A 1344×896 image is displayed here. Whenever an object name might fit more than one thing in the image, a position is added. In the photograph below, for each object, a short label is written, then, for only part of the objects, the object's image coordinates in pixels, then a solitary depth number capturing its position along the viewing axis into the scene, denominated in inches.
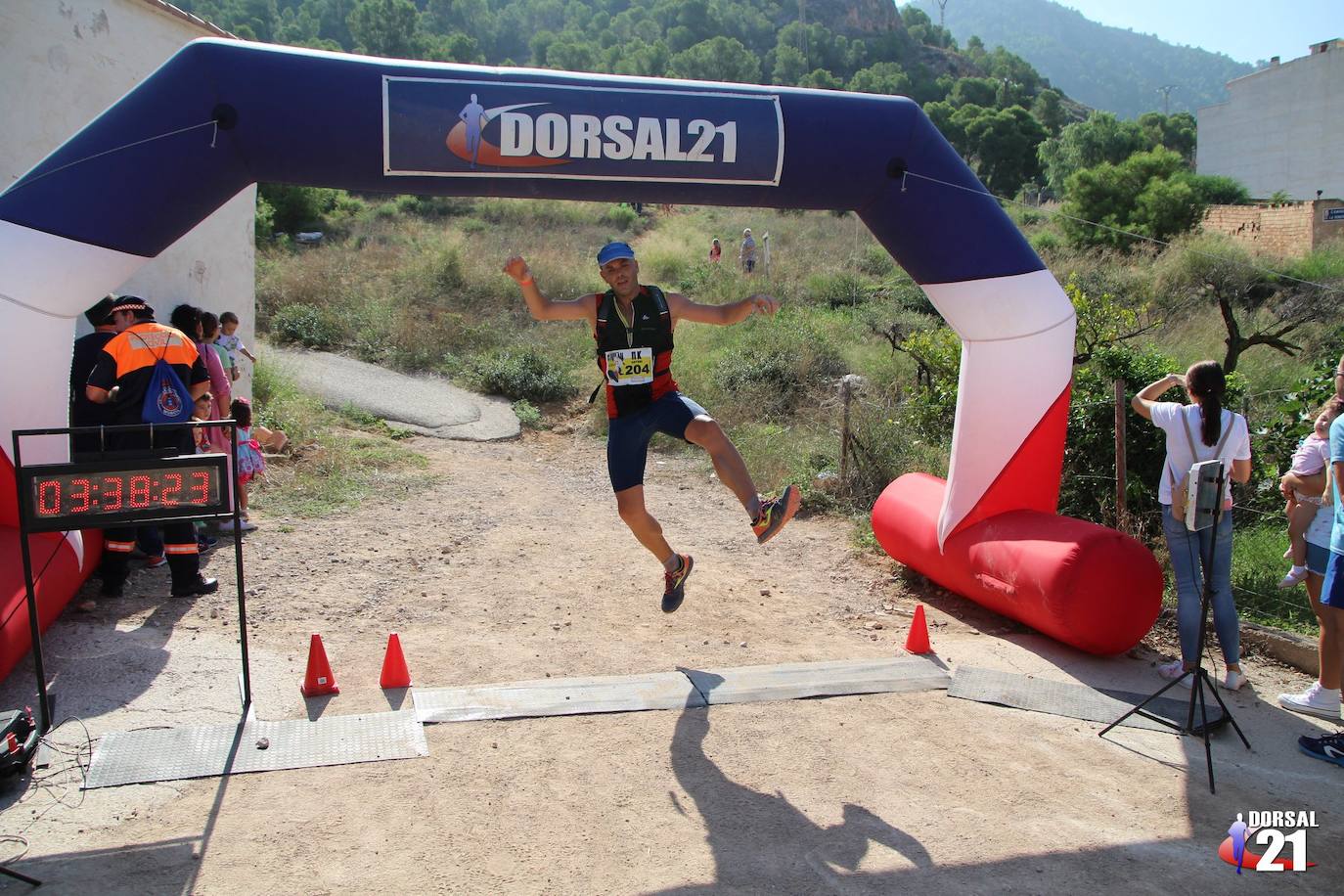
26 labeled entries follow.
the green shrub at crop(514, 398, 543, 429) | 553.9
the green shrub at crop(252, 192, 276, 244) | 941.2
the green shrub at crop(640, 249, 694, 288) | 855.1
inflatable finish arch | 213.2
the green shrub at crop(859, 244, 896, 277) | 872.9
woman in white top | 216.4
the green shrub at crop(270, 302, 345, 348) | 652.1
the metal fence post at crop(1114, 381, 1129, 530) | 283.7
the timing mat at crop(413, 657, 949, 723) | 207.6
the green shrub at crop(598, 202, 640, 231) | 1236.5
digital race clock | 173.5
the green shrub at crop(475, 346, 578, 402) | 589.9
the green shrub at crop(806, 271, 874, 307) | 745.0
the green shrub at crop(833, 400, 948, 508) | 386.3
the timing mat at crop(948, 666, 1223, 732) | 214.4
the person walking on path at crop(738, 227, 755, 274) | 839.1
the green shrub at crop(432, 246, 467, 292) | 724.2
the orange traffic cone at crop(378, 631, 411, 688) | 215.8
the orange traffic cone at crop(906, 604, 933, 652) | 249.3
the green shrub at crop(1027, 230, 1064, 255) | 898.1
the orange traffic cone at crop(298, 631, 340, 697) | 211.0
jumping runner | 228.4
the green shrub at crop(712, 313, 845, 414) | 524.1
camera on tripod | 192.4
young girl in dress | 301.7
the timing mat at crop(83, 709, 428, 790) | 175.6
